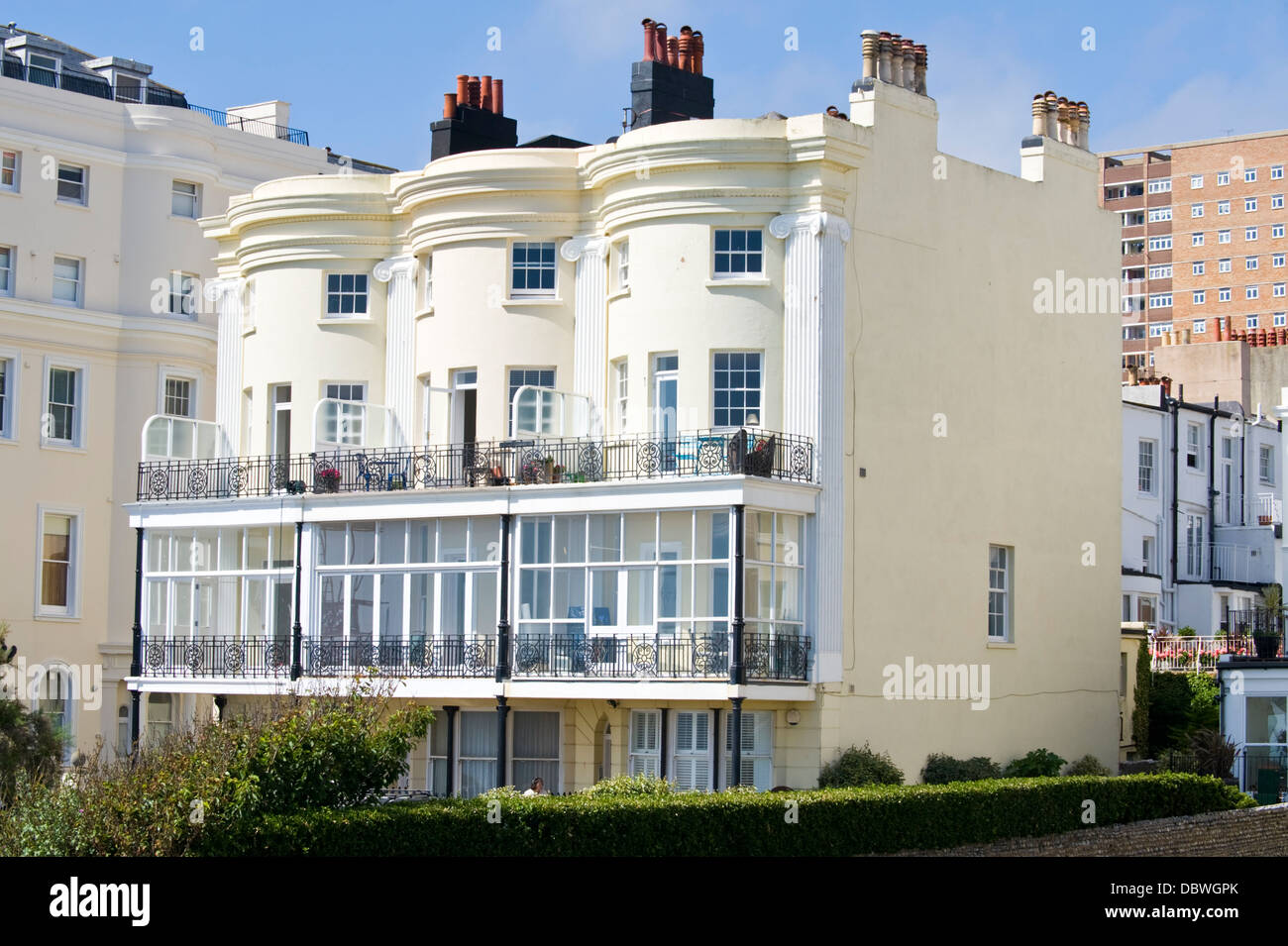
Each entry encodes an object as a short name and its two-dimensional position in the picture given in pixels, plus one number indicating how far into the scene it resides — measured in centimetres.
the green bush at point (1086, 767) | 4169
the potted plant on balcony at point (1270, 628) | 4334
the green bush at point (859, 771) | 3684
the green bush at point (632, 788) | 3291
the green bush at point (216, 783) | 2758
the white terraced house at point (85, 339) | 4950
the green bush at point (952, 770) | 3881
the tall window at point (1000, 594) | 4134
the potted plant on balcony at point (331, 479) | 4084
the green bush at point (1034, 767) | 4031
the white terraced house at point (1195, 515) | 5356
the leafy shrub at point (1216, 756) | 4191
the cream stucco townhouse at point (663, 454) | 3744
